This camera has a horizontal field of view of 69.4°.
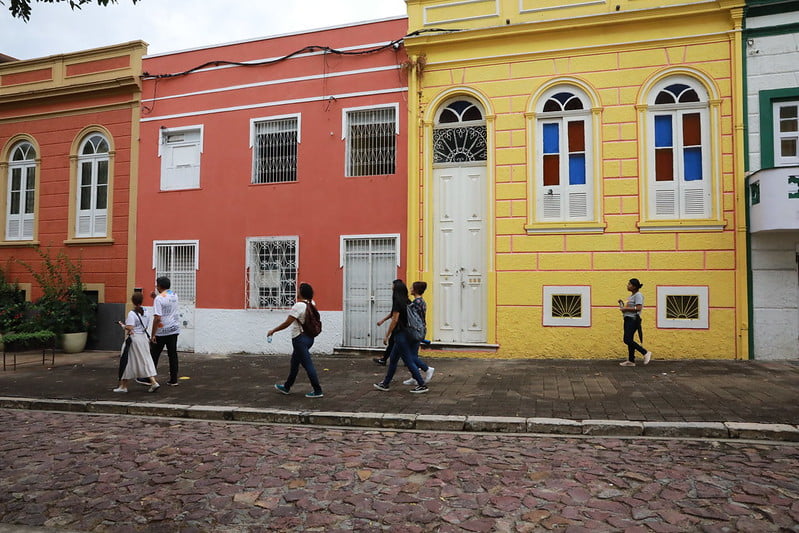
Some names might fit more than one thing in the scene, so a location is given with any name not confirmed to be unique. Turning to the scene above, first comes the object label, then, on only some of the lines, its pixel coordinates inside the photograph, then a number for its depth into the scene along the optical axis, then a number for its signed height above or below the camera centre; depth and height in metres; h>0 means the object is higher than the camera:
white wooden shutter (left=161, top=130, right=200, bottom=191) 14.16 +3.10
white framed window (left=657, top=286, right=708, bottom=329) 10.62 -0.34
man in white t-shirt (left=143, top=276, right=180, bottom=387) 8.87 -0.60
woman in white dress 8.52 -0.98
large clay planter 13.86 -1.37
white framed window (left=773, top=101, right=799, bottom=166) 10.62 +2.89
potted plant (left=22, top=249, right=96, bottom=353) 13.88 -0.51
